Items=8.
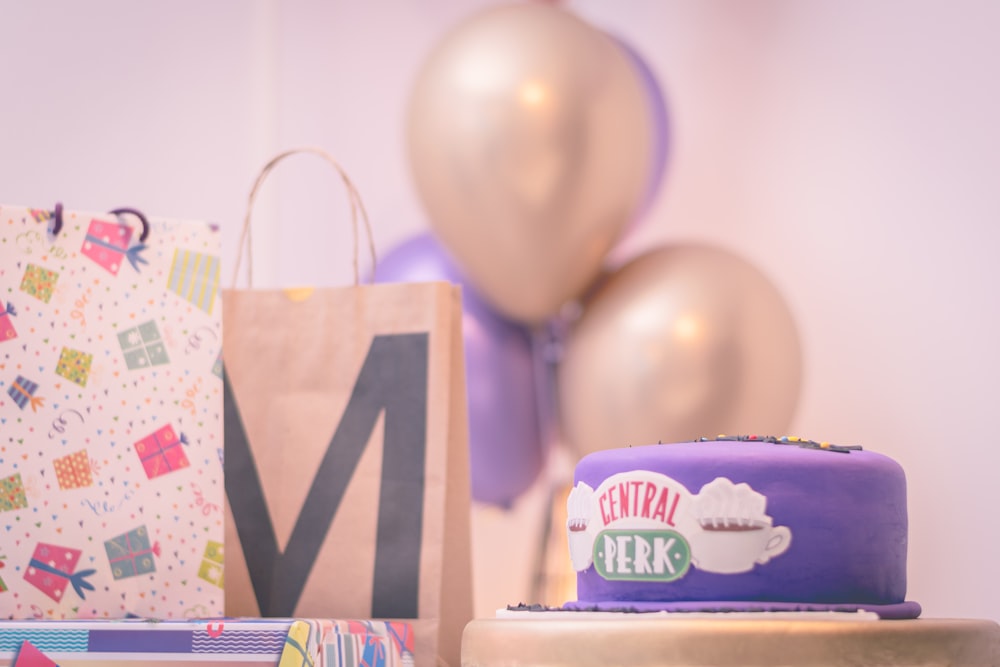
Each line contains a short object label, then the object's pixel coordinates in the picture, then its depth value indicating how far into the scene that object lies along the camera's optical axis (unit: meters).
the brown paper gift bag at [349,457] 1.66
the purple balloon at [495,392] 2.11
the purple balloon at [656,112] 2.28
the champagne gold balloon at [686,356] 1.91
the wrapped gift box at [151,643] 1.45
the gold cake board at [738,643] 1.33
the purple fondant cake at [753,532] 1.39
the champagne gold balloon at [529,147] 1.91
